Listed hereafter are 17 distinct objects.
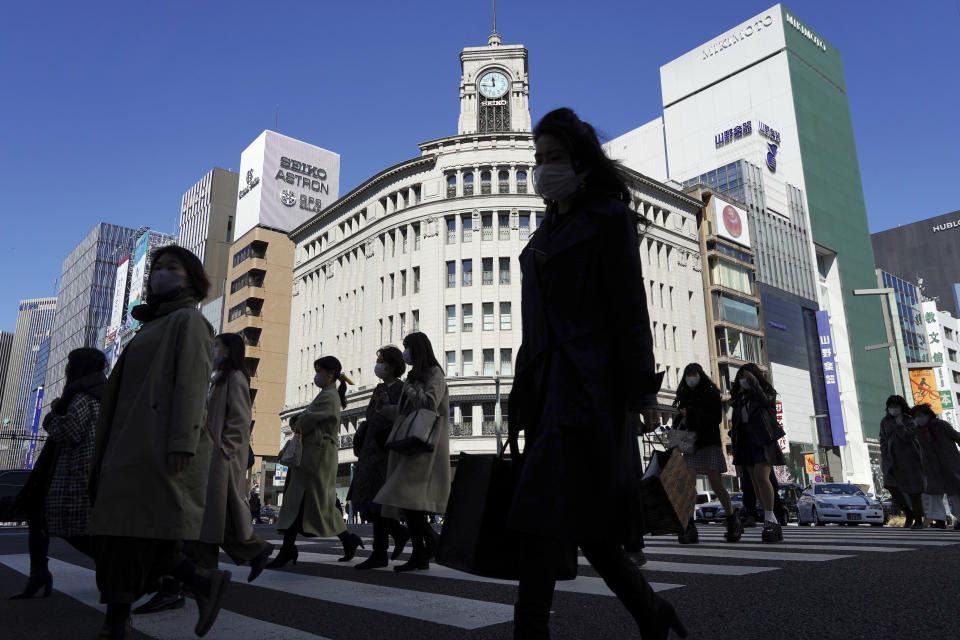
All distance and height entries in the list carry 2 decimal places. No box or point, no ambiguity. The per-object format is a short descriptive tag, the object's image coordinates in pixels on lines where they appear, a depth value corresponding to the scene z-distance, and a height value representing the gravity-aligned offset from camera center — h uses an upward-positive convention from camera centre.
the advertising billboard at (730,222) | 56.34 +21.69
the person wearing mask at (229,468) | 4.28 +0.10
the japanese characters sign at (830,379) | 63.34 +9.35
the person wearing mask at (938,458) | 9.21 +0.27
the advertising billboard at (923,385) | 44.08 +6.08
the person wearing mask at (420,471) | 5.04 +0.08
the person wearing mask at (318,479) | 5.53 +0.03
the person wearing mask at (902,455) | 9.70 +0.32
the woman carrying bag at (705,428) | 6.47 +0.50
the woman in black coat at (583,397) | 1.93 +0.25
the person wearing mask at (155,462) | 2.58 +0.09
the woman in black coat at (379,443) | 5.74 +0.35
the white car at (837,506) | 15.73 -0.65
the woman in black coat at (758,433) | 6.29 +0.44
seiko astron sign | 62.69 +28.92
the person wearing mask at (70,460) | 3.78 +0.14
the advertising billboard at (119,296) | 85.31 +23.79
